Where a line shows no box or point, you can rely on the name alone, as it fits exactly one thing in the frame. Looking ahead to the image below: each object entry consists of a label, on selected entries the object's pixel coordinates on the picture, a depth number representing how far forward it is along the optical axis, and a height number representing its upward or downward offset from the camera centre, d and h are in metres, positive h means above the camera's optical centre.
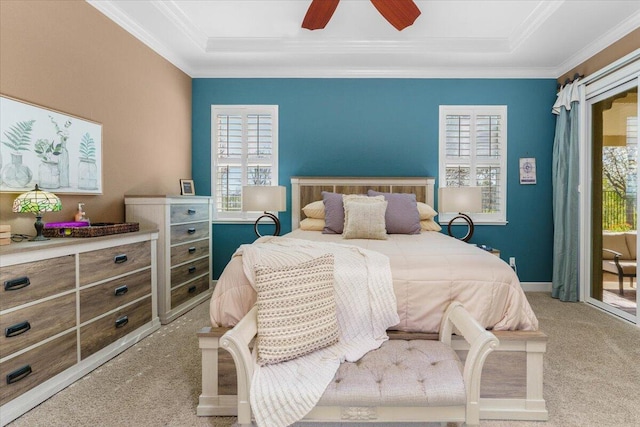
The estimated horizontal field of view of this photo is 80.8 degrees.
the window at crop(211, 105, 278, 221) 4.73 +0.64
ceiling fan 2.48 +1.32
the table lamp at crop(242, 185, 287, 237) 4.15 +0.05
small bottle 2.77 -0.09
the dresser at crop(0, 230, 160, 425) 1.86 -0.64
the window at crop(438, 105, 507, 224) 4.65 +0.62
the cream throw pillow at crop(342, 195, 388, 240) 3.26 -0.15
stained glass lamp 2.15 -0.01
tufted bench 1.51 -0.74
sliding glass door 3.48 +0.06
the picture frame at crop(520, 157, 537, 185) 4.60 +0.41
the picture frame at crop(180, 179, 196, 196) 4.39 +0.19
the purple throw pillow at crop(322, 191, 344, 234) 3.66 -0.12
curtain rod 4.11 +1.39
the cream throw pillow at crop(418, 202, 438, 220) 3.96 -0.08
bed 1.91 -0.60
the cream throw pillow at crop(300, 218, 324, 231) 3.87 -0.22
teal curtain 4.14 +0.06
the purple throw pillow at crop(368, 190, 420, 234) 3.61 -0.13
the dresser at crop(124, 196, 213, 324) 3.36 -0.41
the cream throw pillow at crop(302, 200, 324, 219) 3.98 -0.07
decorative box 2.42 -0.18
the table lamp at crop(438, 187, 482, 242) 4.09 +0.04
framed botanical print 2.23 +0.36
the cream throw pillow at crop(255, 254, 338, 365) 1.67 -0.50
